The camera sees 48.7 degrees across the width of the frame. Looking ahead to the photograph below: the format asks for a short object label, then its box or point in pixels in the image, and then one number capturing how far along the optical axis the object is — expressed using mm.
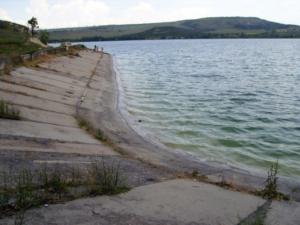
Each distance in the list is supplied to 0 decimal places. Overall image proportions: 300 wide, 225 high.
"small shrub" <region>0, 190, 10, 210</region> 4793
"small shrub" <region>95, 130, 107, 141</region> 10308
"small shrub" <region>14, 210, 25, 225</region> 4345
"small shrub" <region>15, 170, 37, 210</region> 4890
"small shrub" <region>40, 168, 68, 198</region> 5544
